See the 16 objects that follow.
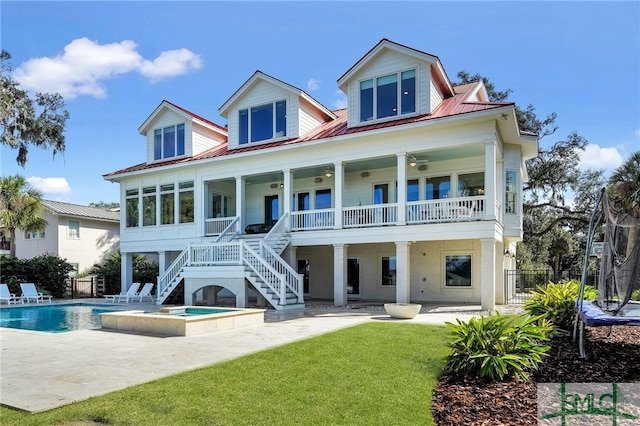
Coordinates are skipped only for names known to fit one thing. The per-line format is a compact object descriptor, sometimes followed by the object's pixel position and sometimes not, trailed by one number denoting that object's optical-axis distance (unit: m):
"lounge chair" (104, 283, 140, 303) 22.42
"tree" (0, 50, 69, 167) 20.17
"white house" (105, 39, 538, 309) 16.61
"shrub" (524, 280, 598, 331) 9.77
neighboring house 30.70
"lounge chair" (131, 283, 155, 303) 22.35
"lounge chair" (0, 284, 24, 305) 21.09
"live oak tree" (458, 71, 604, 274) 33.19
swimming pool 14.03
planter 12.88
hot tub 10.86
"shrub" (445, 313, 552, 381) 6.08
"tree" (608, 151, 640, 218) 18.06
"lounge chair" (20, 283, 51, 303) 22.02
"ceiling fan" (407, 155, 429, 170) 18.41
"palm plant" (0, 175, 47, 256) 26.83
